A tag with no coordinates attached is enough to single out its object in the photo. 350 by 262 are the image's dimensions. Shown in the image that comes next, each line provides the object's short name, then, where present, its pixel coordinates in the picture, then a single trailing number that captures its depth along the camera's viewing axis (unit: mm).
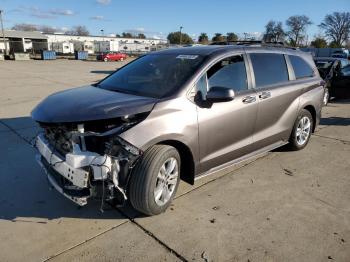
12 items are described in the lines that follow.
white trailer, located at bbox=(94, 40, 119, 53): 71625
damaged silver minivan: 3246
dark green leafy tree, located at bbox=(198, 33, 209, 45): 88312
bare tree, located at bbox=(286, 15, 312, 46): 98094
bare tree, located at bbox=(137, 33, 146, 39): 129900
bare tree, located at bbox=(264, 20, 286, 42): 90450
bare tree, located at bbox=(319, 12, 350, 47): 91500
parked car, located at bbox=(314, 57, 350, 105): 11228
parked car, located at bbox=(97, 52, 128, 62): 48881
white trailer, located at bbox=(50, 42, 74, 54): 66350
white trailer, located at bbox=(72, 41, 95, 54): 73775
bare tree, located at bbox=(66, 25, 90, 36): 126188
